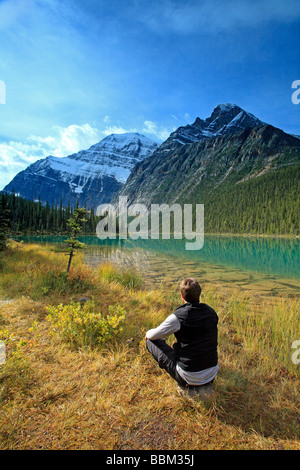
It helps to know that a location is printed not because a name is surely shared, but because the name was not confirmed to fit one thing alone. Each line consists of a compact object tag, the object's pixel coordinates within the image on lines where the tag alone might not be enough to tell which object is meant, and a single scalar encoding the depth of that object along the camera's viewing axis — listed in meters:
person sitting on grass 3.05
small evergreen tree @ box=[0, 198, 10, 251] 14.03
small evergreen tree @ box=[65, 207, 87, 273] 9.49
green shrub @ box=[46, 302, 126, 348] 4.46
